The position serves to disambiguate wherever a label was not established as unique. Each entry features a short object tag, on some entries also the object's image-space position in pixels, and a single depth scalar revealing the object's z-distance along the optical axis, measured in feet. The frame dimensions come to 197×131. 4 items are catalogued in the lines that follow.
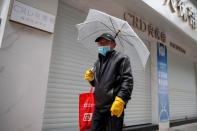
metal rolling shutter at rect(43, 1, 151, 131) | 12.19
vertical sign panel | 20.35
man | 6.95
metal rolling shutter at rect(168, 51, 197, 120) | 24.48
